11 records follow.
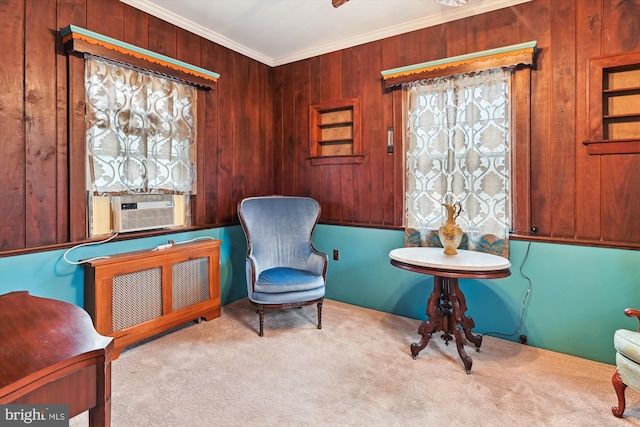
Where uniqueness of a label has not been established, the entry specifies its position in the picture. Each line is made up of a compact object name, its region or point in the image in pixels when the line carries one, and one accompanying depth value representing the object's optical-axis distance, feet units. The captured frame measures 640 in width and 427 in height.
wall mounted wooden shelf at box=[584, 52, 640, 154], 7.25
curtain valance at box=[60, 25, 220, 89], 7.17
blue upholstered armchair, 8.85
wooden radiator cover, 7.38
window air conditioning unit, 8.32
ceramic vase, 7.86
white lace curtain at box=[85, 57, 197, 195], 7.83
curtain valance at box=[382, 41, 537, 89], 7.98
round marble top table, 6.79
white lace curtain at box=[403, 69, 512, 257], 8.45
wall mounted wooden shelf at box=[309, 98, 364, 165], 10.95
